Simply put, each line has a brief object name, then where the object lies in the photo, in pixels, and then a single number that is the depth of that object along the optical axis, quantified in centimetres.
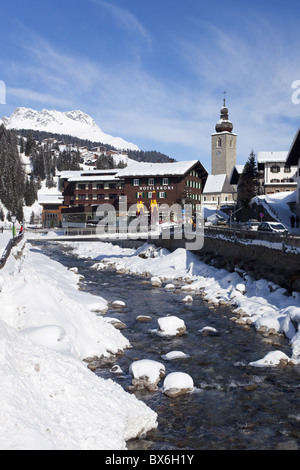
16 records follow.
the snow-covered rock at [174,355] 1273
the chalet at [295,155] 3774
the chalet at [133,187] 6825
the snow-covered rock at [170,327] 1528
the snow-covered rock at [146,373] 1057
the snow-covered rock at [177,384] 1022
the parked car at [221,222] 5211
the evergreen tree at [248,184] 6228
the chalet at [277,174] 6812
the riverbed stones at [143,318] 1730
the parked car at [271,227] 3487
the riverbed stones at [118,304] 1975
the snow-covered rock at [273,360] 1222
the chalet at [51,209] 10033
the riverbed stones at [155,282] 2638
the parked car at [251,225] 3803
